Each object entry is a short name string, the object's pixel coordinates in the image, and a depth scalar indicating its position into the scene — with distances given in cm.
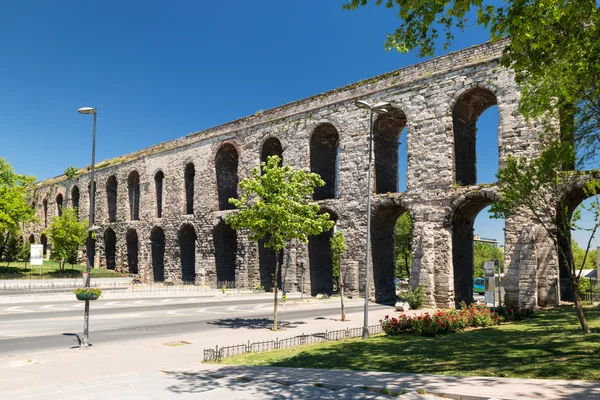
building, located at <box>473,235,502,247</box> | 11861
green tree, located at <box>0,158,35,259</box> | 4559
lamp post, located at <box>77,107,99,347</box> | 1409
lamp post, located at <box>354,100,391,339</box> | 1655
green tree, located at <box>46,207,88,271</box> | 4972
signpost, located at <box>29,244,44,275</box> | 4044
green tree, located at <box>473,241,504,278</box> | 8289
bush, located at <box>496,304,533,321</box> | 1948
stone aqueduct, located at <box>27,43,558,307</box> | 2509
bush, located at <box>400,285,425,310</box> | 2627
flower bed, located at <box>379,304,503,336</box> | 1592
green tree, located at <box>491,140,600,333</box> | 1466
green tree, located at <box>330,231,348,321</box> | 2222
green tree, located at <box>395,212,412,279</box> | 5141
